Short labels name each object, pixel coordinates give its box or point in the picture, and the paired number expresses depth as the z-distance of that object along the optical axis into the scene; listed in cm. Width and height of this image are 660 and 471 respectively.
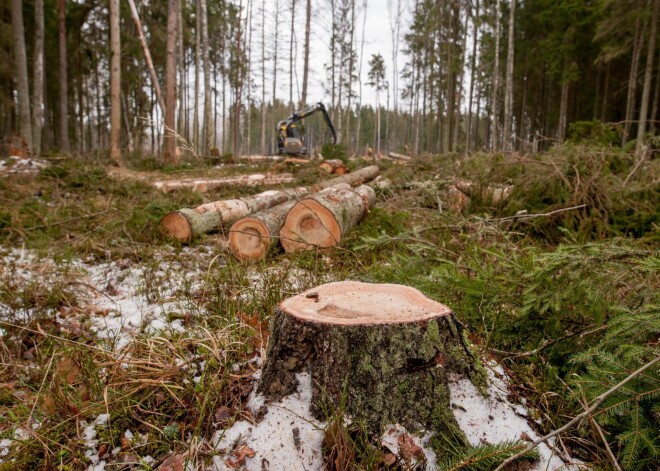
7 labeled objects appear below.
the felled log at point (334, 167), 1055
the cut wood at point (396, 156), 1490
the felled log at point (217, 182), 736
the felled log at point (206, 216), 450
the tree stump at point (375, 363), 149
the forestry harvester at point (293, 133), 1443
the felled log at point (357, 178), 728
